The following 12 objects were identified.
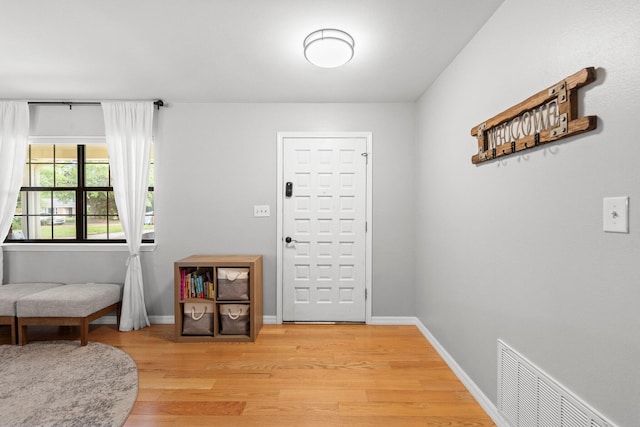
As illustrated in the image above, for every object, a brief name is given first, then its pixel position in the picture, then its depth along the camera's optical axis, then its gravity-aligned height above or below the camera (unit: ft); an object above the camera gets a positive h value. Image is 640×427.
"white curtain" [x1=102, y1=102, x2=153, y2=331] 11.94 +1.66
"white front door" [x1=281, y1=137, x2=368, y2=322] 12.46 -0.70
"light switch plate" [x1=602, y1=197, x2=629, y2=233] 3.78 -0.03
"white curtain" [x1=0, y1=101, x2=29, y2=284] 11.89 +1.96
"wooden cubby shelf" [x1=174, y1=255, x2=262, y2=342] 10.73 -2.78
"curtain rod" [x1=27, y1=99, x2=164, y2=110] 12.06 +3.80
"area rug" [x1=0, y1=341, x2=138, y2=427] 6.75 -4.18
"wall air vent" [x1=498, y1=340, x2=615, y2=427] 4.50 -2.86
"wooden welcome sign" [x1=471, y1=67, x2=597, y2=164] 4.42 +1.46
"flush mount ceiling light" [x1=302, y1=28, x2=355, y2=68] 7.47 +3.69
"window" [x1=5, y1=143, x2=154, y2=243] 12.69 +0.41
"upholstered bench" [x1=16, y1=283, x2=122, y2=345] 10.03 -3.05
